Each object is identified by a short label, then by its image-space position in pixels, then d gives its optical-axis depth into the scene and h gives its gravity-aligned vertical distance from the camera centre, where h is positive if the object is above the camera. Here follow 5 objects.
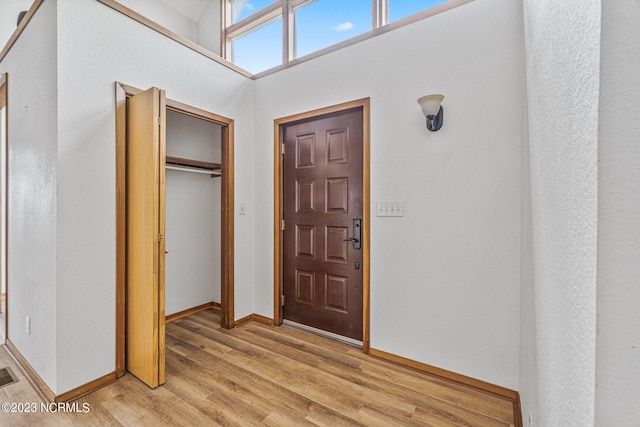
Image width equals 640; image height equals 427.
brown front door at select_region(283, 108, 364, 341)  2.55 -0.07
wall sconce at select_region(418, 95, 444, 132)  1.96 +0.72
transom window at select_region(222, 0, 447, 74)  2.46 +1.89
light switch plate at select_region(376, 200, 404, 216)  2.25 +0.05
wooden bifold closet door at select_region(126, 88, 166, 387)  1.95 -0.13
